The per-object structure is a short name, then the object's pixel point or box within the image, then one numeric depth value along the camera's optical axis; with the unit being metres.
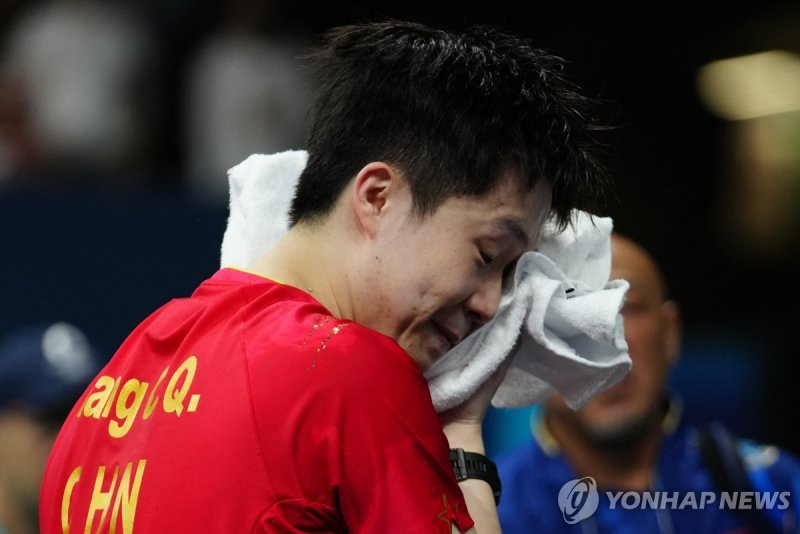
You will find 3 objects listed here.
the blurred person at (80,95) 7.34
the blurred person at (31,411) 5.87
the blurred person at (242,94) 7.23
